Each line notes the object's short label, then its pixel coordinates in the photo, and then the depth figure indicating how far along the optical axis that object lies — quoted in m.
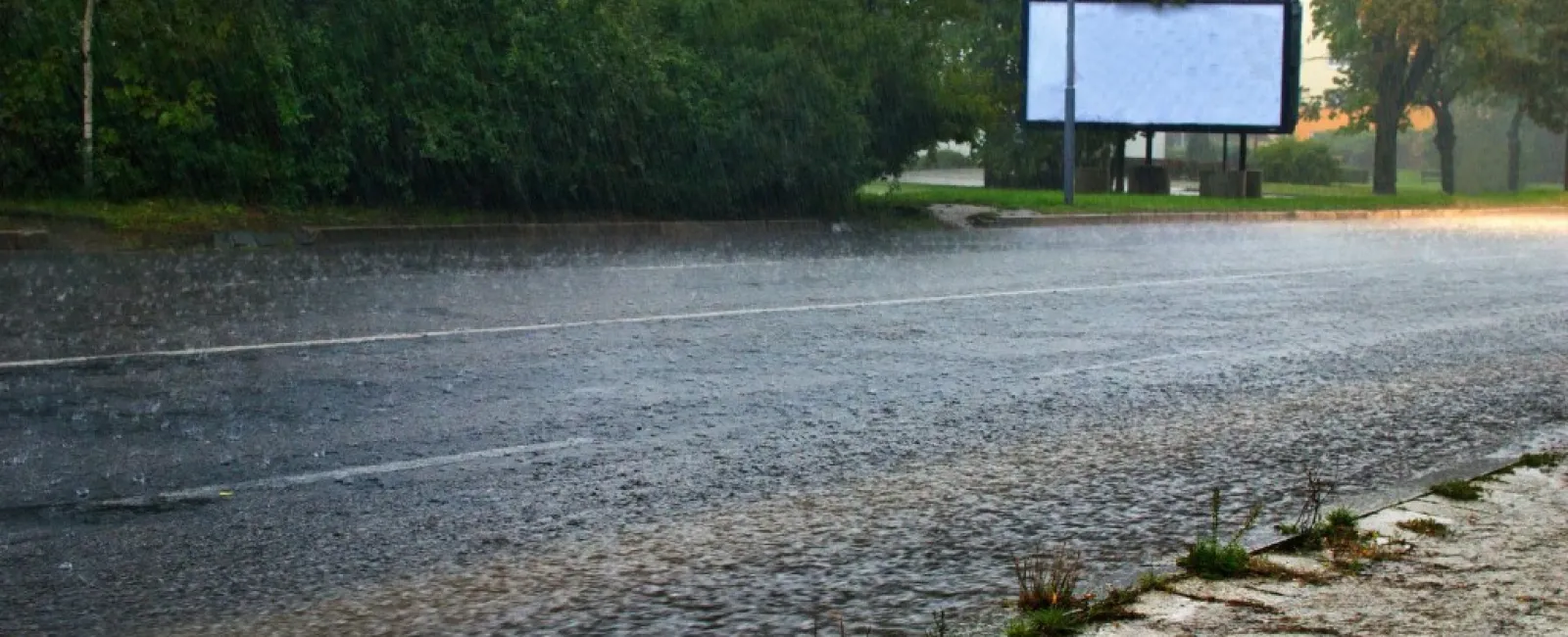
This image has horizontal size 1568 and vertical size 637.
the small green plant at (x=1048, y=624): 4.27
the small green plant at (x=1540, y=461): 6.71
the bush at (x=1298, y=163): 72.31
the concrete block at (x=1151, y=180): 45.81
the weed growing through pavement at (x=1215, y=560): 4.86
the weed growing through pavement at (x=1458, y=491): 5.98
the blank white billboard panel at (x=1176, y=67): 41.94
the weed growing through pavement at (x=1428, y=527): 5.41
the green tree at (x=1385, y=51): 56.09
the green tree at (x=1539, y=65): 58.06
